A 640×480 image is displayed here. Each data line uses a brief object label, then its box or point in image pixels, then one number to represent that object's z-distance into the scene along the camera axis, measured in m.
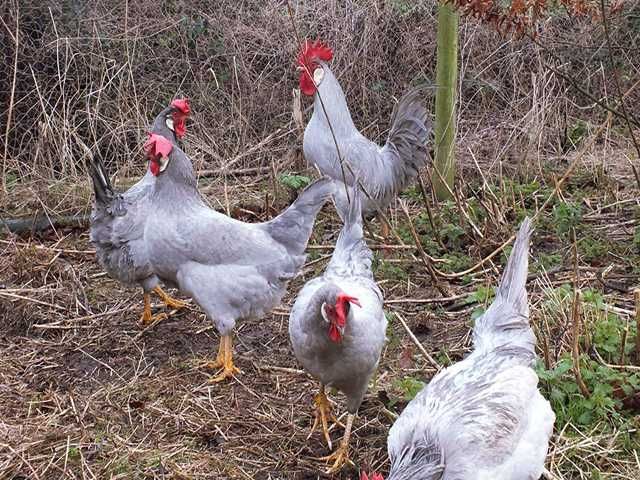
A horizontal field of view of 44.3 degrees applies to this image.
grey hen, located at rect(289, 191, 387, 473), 3.32
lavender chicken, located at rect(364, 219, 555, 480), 2.80
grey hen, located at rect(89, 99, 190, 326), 4.92
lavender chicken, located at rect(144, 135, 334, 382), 4.44
